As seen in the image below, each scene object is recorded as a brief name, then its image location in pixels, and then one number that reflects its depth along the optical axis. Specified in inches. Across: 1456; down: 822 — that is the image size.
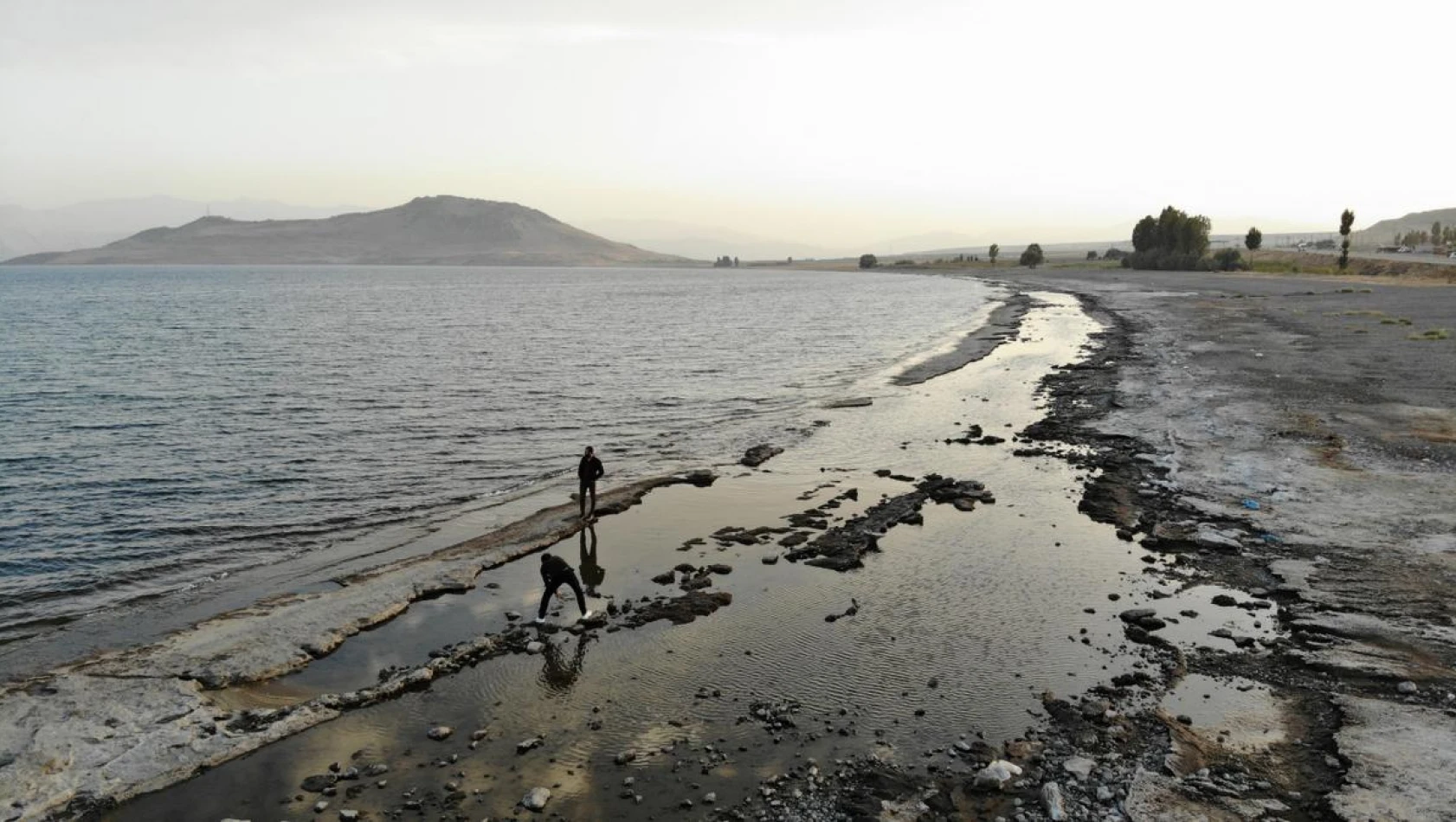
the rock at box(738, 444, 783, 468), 1241.7
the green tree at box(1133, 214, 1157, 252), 6865.2
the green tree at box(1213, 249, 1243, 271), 5718.5
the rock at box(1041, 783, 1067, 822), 418.9
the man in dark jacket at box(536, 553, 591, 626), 687.7
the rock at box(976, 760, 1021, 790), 450.3
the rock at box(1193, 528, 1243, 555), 779.4
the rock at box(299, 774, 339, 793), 476.7
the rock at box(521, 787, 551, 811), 449.7
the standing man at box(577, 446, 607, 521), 959.0
